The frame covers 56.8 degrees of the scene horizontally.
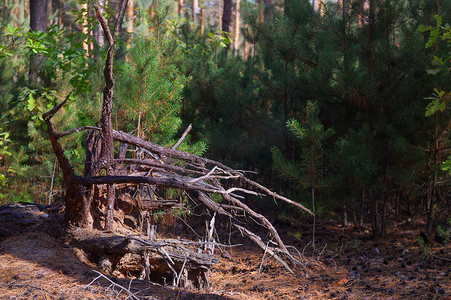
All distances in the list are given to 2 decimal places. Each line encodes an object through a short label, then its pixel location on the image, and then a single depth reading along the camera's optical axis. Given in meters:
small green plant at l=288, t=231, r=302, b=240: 6.07
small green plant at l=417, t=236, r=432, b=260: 4.96
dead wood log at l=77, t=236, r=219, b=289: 3.69
